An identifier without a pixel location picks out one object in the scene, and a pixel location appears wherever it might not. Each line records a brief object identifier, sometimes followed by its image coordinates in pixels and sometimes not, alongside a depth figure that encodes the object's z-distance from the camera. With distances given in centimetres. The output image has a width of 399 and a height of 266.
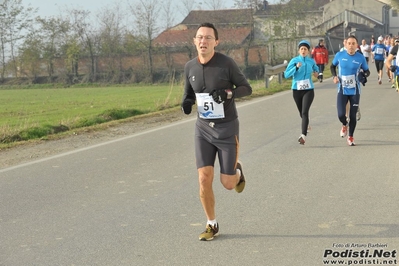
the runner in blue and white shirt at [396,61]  1332
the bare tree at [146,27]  6184
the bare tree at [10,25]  6425
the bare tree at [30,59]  6131
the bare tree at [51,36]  6251
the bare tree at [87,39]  6159
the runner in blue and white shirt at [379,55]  2747
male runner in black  622
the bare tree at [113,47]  5953
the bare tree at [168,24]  6490
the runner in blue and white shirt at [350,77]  1193
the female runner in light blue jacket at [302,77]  1249
